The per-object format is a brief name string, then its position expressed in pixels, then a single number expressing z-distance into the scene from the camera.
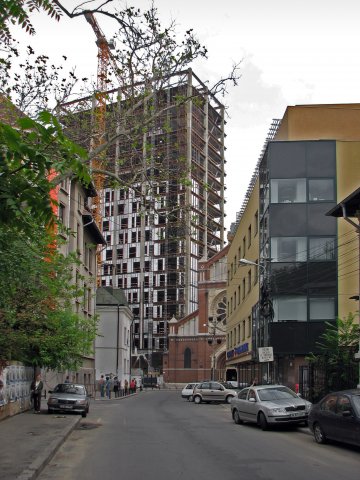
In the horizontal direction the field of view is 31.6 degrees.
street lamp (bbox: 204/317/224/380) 88.10
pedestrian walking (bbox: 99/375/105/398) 50.28
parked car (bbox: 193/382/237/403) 43.03
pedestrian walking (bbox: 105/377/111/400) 48.62
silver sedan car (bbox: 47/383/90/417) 25.91
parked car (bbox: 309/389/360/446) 14.11
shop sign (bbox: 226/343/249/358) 47.72
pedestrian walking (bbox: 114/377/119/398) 52.05
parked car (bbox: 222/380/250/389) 53.20
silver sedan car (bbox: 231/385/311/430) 19.58
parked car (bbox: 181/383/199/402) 51.00
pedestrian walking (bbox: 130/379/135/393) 66.80
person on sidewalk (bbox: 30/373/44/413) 26.25
